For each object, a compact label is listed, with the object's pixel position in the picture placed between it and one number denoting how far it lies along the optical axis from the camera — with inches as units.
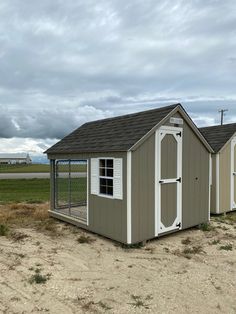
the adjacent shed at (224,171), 366.6
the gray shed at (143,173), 235.1
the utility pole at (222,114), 1189.7
